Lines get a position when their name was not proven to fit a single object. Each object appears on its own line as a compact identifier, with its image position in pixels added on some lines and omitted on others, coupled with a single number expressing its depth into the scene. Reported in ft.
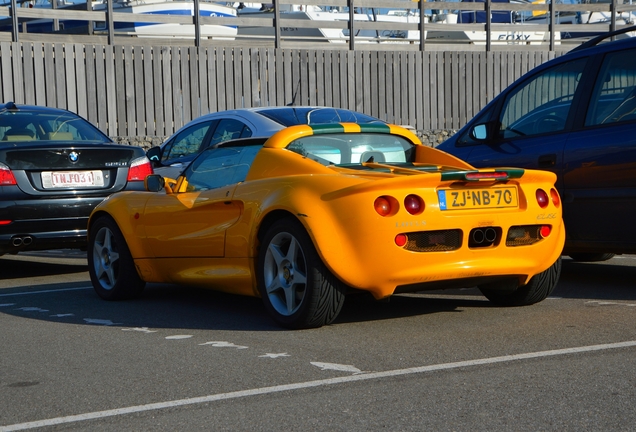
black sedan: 29.14
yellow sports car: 18.90
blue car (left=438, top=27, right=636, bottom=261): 23.75
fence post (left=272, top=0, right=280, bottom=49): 57.52
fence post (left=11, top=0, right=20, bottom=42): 50.72
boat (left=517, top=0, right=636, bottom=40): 70.21
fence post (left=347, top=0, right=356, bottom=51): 59.12
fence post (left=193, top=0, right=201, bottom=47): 55.52
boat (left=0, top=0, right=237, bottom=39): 66.13
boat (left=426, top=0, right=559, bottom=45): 105.29
